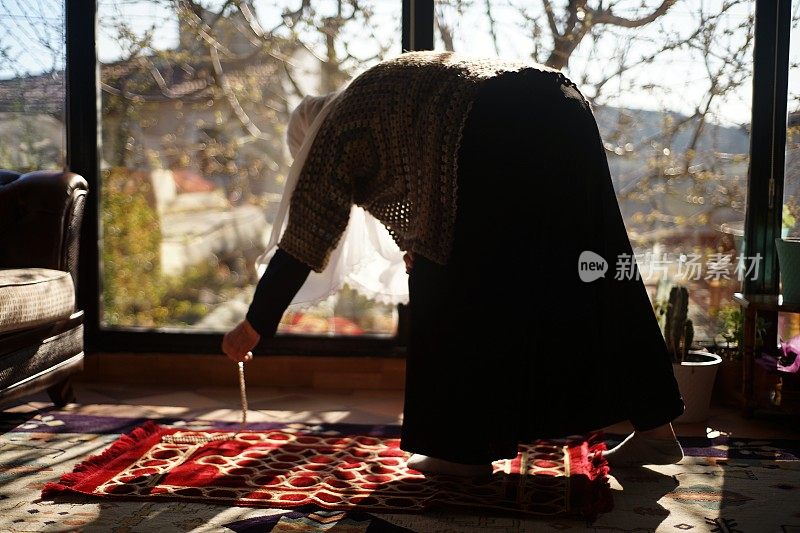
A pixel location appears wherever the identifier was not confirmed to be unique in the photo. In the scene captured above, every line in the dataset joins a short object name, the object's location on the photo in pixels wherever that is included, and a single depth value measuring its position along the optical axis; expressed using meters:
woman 2.08
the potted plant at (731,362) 3.23
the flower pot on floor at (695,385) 2.96
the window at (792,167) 3.27
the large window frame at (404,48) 3.29
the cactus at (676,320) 2.98
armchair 2.70
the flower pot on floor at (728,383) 3.24
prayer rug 2.12
